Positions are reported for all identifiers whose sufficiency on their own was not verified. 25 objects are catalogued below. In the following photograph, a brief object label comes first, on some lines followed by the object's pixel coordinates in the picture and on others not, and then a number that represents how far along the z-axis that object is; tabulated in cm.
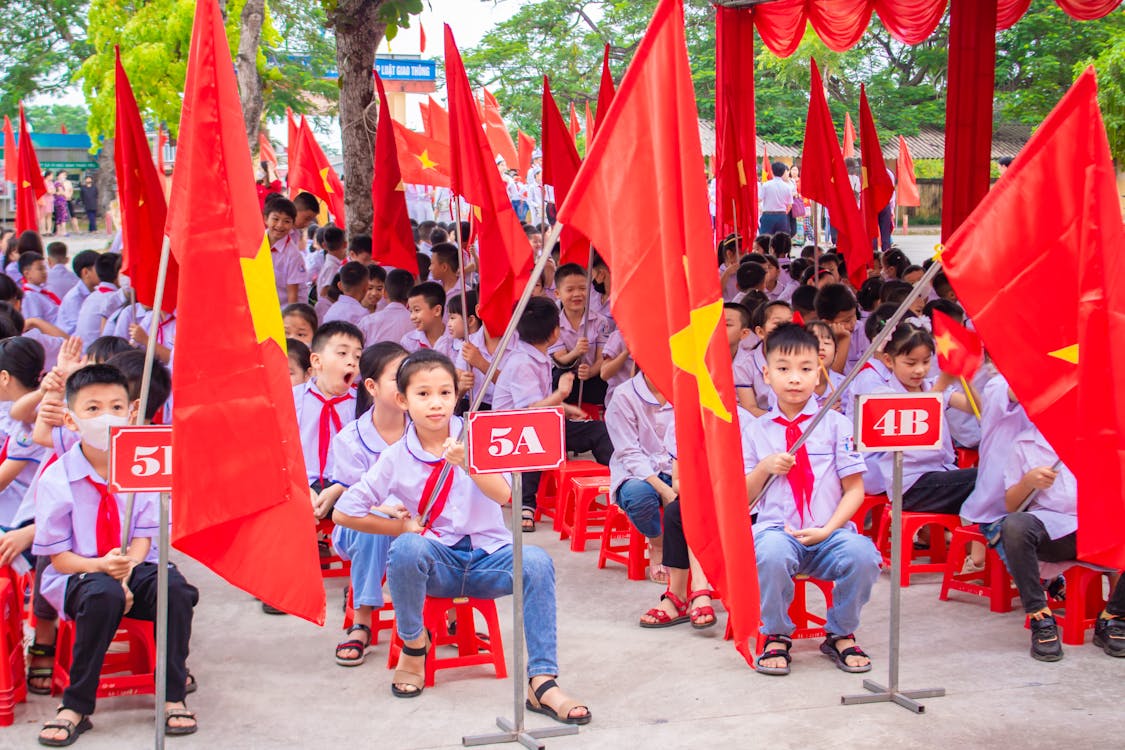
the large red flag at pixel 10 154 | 1434
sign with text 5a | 374
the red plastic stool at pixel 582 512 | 636
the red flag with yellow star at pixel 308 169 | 1265
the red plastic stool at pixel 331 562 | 564
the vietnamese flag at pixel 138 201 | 641
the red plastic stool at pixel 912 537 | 564
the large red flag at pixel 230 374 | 358
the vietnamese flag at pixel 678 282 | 361
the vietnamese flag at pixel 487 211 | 657
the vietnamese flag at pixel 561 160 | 921
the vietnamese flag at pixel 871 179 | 1063
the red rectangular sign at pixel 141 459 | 360
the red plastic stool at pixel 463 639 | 450
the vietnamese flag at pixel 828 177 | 934
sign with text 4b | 414
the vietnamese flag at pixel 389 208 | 875
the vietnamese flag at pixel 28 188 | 1179
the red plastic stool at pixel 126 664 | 424
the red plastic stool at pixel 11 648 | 411
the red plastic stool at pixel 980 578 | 532
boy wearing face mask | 396
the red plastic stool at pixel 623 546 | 586
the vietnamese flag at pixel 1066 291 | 385
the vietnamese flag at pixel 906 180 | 2072
